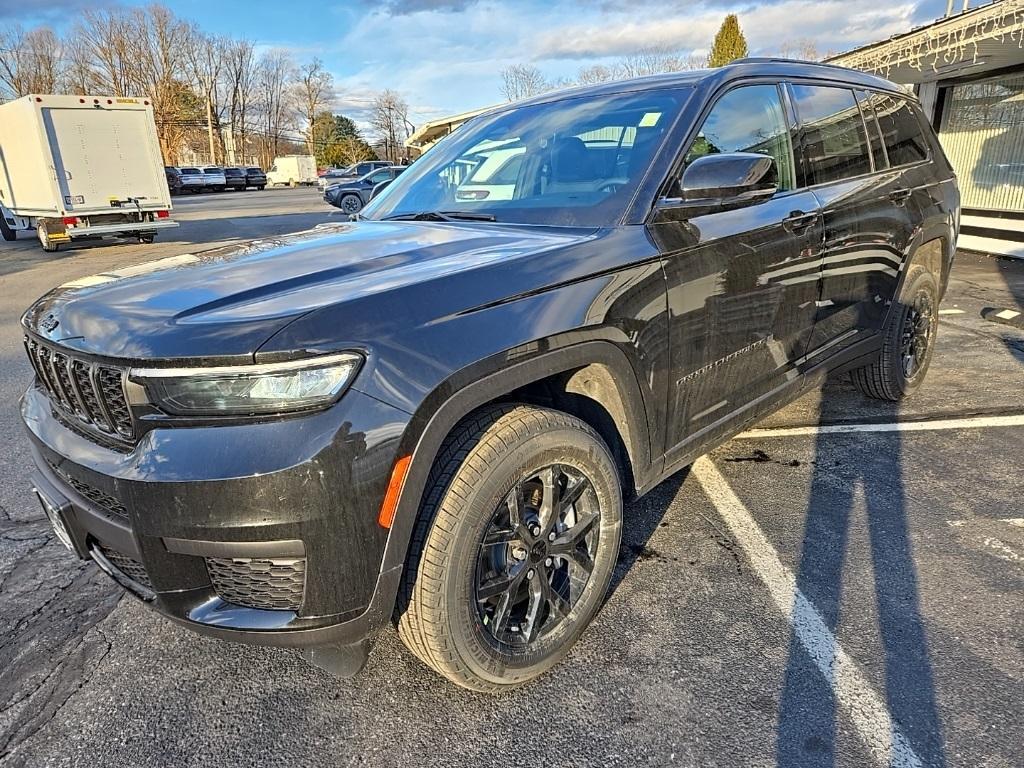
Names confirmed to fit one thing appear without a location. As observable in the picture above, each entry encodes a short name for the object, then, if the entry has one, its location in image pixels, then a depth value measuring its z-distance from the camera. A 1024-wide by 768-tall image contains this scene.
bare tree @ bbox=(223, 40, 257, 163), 76.09
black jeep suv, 1.63
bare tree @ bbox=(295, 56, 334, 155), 82.00
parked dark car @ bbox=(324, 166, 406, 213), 24.77
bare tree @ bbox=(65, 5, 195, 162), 61.78
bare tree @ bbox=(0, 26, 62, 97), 60.09
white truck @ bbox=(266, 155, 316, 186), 60.56
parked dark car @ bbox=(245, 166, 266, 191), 51.91
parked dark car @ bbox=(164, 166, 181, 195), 46.70
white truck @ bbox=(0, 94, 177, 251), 13.81
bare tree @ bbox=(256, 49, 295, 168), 81.62
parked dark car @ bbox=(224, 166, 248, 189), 50.19
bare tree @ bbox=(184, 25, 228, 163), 68.51
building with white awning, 9.70
